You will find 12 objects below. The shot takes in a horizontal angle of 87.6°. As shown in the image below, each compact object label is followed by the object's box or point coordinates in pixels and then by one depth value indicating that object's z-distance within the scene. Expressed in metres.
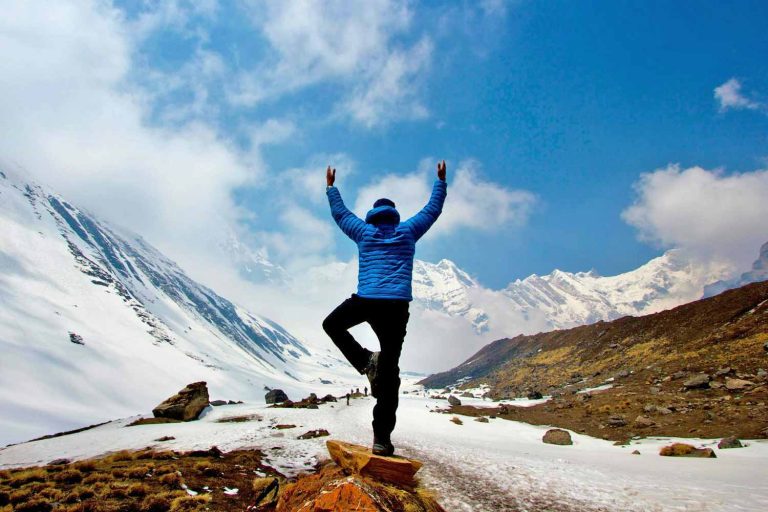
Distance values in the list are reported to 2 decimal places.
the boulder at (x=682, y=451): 11.25
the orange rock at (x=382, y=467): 4.79
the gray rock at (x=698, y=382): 23.12
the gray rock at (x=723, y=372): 23.89
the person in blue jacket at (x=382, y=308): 5.40
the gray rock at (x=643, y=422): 19.31
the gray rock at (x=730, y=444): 12.48
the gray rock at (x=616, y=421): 20.71
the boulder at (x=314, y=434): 14.05
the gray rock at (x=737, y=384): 20.88
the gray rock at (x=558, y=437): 16.47
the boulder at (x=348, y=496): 3.73
